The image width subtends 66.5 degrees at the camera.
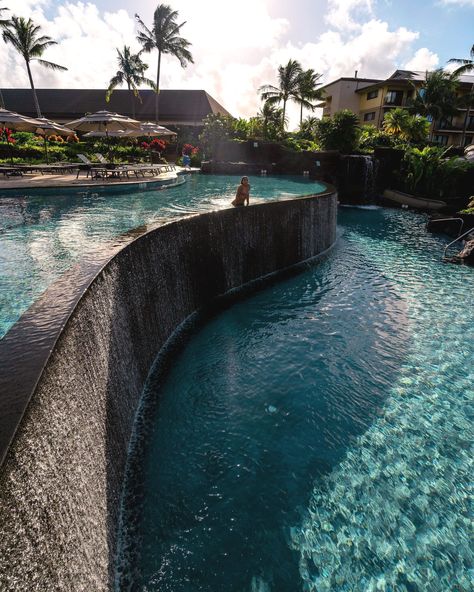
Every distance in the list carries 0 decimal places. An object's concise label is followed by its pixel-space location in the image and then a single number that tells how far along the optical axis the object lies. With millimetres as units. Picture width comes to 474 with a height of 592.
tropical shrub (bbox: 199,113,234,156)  32938
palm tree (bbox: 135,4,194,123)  39562
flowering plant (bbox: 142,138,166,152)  34219
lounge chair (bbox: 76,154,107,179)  19250
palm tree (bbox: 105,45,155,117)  44156
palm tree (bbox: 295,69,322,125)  42781
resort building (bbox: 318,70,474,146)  48500
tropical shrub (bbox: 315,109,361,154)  29547
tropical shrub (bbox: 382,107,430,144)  34875
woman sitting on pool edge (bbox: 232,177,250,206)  11125
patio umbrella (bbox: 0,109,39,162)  17594
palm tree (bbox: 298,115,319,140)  42125
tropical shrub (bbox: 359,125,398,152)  33475
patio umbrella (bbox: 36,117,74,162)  19922
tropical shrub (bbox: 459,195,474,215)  18959
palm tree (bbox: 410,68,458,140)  40125
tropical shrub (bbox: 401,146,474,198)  24297
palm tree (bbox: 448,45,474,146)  40938
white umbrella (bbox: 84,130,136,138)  22078
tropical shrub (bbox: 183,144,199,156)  34219
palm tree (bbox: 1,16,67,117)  37841
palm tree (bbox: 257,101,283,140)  40950
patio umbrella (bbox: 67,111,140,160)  20219
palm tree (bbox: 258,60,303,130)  42750
